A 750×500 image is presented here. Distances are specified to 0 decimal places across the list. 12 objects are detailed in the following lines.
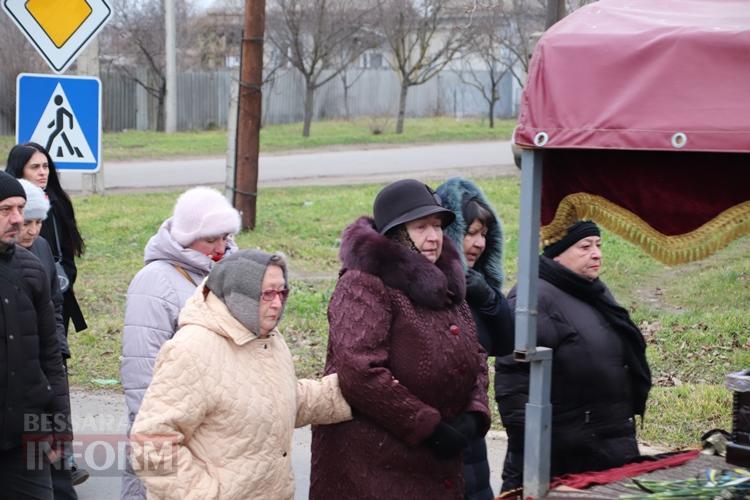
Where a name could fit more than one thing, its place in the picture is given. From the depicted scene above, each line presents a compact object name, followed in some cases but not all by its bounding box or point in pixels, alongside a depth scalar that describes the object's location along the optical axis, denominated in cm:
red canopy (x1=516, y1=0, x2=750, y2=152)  740
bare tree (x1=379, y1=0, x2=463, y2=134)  6737
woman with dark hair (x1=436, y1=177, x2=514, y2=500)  1026
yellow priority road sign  1517
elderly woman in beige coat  789
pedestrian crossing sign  1504
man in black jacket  952
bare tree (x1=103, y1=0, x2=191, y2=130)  7712
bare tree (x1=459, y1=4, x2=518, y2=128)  6419
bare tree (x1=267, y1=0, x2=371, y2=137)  6625
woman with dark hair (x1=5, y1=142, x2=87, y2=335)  1356
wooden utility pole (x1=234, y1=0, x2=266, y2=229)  2686
